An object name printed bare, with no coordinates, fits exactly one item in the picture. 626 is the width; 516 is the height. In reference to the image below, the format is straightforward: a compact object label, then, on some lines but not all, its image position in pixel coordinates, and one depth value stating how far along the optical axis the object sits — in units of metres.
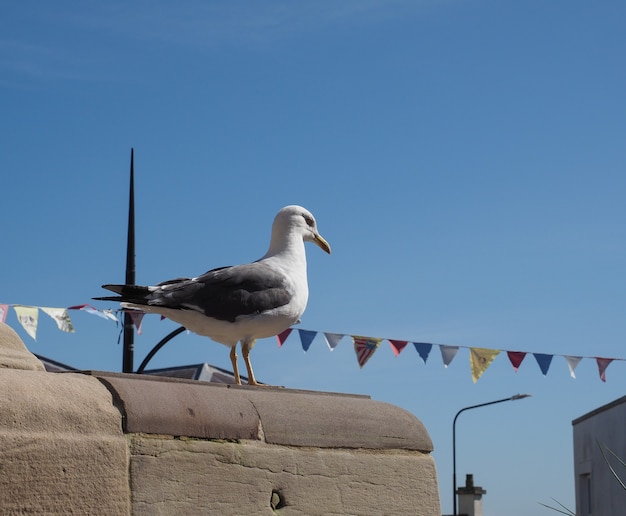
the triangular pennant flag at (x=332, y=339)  13.33
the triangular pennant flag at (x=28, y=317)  11.48
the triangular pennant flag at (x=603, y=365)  15.52
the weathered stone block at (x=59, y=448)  3.29
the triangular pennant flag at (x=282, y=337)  13.15
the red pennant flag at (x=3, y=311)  11.28
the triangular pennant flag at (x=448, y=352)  13.95
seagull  5.28
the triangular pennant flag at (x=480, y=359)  14.06
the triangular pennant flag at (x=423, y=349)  13.84
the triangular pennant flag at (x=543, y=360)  14.57
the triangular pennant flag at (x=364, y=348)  13.46
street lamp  29.70
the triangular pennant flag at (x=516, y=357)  14.33
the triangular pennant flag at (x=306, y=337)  13.18
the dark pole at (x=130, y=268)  11.15
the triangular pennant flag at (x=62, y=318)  12.03
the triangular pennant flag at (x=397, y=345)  13.64
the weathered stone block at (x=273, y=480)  3.71
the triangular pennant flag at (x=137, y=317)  11.33
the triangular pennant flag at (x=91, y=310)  12.11
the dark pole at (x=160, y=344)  12.17
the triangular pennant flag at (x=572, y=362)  15.16
